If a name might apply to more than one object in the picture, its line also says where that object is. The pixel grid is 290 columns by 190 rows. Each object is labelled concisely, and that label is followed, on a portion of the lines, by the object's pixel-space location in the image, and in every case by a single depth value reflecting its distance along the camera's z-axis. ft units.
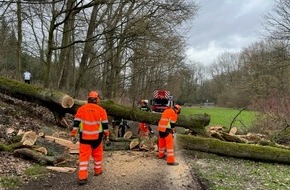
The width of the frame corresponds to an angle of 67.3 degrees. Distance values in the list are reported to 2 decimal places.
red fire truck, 73.42
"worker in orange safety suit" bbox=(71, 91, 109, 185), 14.56
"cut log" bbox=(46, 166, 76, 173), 15.44
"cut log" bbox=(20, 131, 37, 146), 17.17
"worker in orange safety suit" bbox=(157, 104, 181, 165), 18.46
